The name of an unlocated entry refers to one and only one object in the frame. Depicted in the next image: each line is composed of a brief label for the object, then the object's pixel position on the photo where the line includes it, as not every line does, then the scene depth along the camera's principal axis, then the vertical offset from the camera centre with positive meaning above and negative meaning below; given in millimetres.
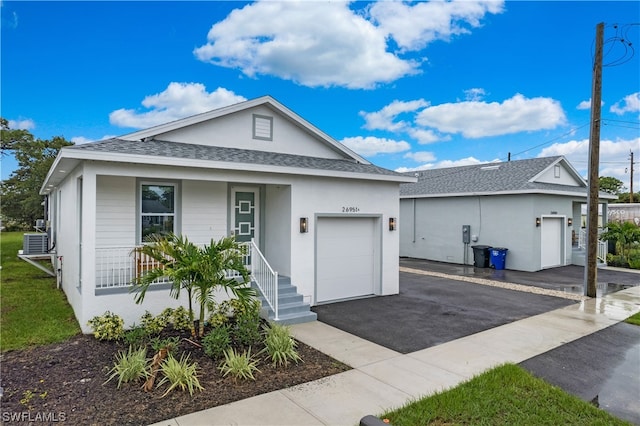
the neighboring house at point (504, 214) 15414 -28
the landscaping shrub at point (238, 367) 4996 -2139
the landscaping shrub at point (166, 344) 5348 -1994
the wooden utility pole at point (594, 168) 10492 +1305
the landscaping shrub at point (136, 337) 5812 -2010
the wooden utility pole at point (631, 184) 36000 +3025
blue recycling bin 15812 -1920
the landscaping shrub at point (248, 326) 6152 -1970
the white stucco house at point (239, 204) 7113 +186
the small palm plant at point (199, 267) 5715 -883
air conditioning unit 13766 -1266
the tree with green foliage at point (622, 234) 16422 -896
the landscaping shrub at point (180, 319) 6820 -2010
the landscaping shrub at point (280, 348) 5527 -2088
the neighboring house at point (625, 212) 26264 +134
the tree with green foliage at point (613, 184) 47500 +3836
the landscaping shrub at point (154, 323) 6435 -1980
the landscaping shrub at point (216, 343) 5613 -2045
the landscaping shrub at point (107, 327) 6227 -1984
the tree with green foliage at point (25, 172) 22636 +3025
